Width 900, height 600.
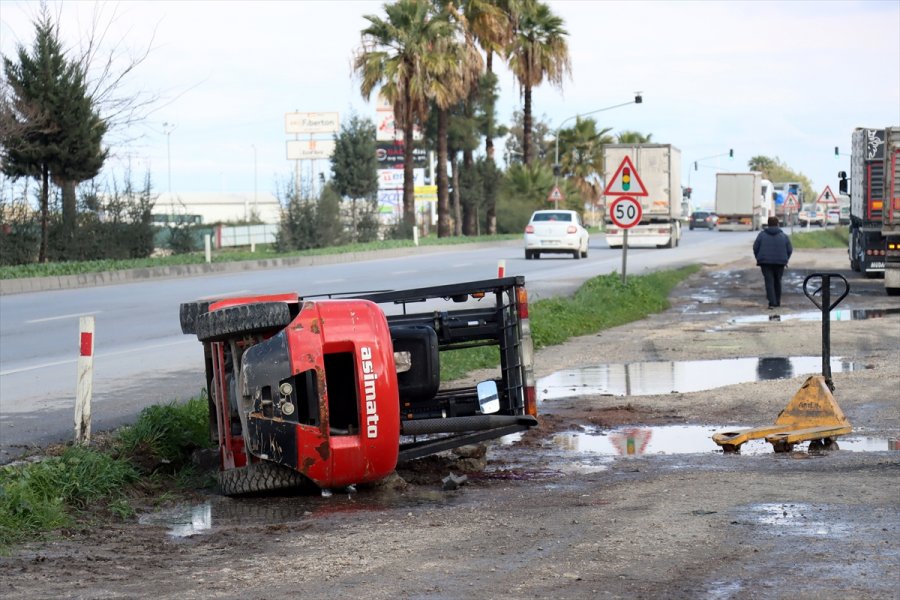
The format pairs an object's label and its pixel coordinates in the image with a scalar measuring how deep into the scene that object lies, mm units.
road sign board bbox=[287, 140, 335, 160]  100375
